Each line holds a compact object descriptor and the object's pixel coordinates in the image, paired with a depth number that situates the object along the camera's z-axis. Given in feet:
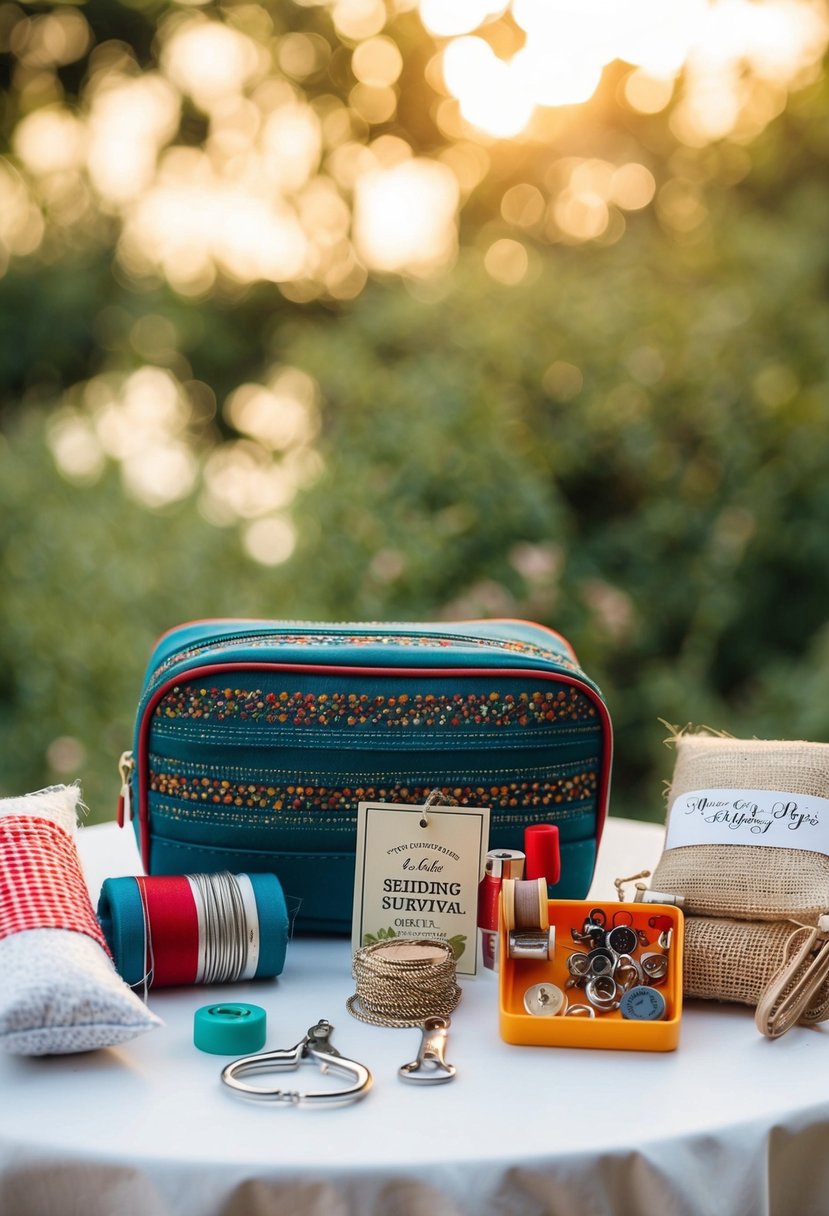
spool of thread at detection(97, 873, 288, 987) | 3.54
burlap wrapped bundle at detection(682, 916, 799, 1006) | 3.54
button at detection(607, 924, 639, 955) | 3.56
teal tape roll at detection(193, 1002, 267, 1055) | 3.21
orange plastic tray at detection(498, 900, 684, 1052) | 3.28
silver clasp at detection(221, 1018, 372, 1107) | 2.90
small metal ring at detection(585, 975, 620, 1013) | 3.41
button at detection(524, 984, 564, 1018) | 3.40
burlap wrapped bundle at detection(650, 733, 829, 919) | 3.63
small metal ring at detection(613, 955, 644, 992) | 3.47
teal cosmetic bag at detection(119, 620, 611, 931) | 4.02
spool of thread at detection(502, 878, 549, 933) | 3.52
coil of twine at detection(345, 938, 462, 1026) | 3.45
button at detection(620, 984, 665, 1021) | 3.31
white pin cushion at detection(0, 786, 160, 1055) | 2.96
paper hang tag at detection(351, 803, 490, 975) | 3.84
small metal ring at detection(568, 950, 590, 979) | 3.50
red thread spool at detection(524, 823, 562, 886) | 3.80
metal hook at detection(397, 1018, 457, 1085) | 3.07
